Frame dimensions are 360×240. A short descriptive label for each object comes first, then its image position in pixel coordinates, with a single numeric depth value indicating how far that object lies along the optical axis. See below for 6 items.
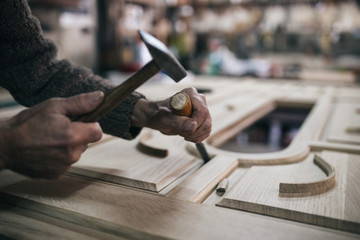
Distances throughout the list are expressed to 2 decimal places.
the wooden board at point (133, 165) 0.85
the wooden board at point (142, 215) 0.61
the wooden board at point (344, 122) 1.23
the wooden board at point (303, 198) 0.65
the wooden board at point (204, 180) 0.77
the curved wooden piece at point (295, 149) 1.00
